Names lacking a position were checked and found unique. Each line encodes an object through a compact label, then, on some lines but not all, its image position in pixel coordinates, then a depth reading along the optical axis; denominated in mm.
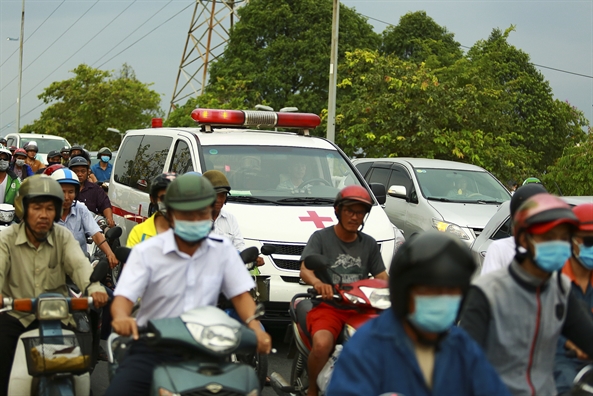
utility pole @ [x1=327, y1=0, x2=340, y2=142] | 22219
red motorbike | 5215
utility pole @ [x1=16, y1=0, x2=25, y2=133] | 59012
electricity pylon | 50781
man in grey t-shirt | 5414
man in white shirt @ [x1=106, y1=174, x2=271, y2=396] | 3945
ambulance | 8094
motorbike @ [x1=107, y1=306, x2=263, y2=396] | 3648
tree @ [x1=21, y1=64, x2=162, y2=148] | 53875
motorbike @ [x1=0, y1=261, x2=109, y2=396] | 4633
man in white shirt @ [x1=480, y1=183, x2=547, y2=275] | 4867
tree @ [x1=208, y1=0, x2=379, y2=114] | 42250
